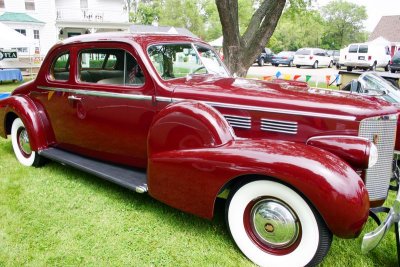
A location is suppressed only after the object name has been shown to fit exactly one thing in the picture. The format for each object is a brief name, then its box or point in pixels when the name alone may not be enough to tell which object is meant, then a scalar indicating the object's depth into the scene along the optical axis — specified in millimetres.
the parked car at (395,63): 20328
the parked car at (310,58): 27306
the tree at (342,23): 61188
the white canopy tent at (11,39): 14828
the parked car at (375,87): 5559
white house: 24016
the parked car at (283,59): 29312
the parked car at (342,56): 25738
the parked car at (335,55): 31931
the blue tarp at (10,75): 13735
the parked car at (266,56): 30567
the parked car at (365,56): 24562
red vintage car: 2490
